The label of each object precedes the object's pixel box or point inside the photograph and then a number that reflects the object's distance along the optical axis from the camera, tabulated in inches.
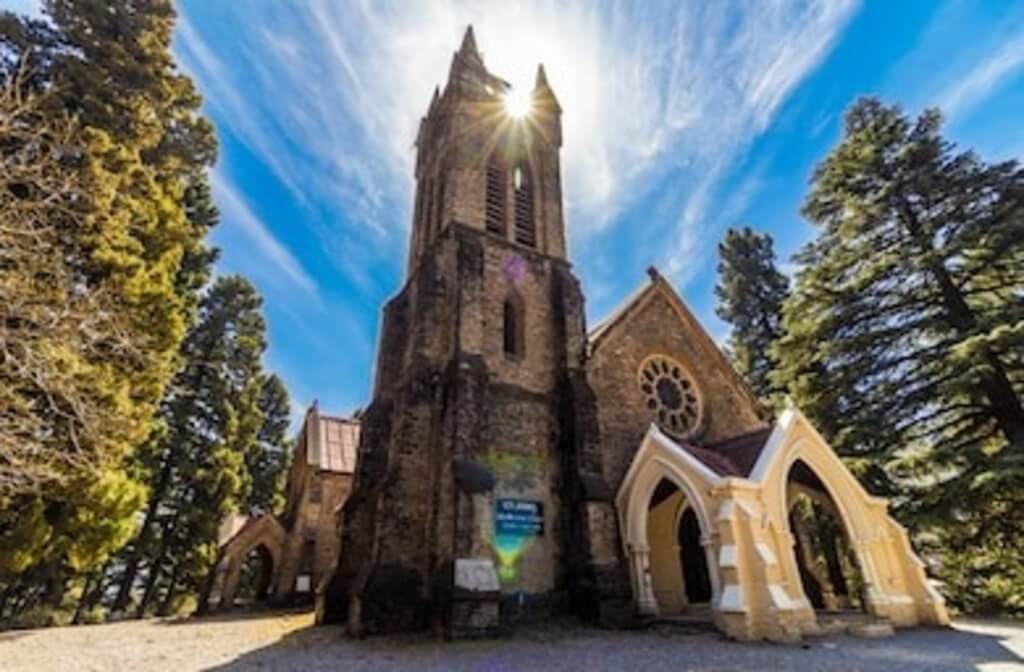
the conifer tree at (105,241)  252.6
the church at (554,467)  417.7
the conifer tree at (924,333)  460.1
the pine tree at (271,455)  1247.5
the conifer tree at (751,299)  905.5
